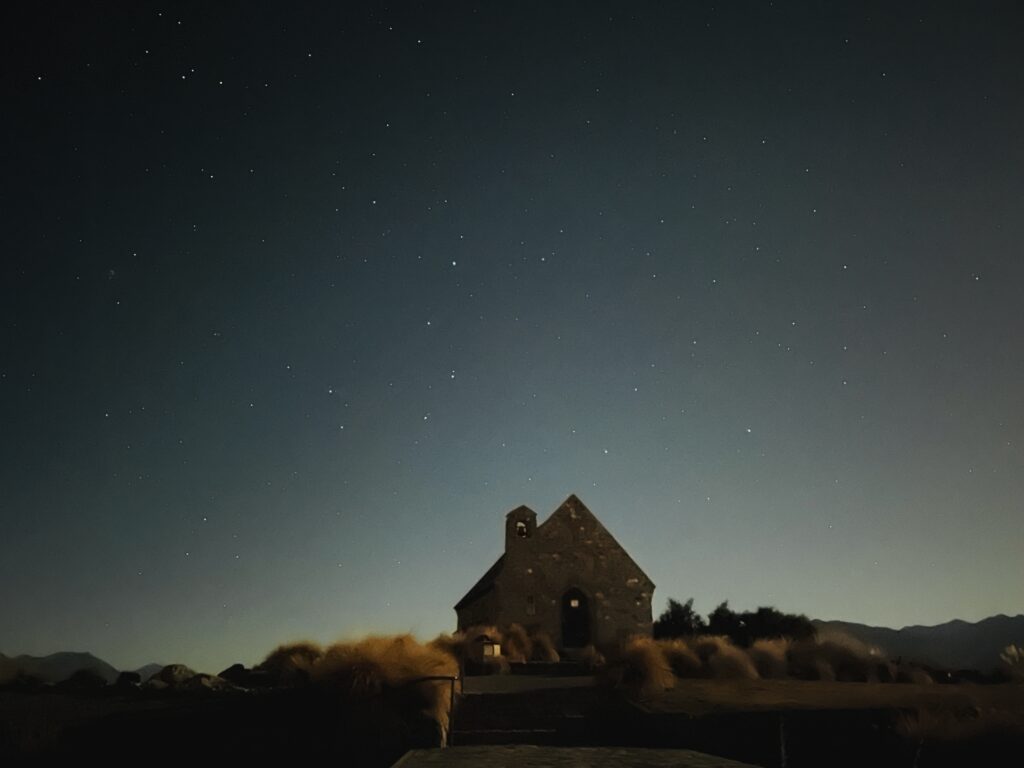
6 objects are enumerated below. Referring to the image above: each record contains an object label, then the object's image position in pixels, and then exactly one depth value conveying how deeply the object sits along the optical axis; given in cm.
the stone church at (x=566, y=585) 2756
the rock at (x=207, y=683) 1341
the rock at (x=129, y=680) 1457
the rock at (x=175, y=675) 1420
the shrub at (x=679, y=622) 3149
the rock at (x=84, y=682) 1420
